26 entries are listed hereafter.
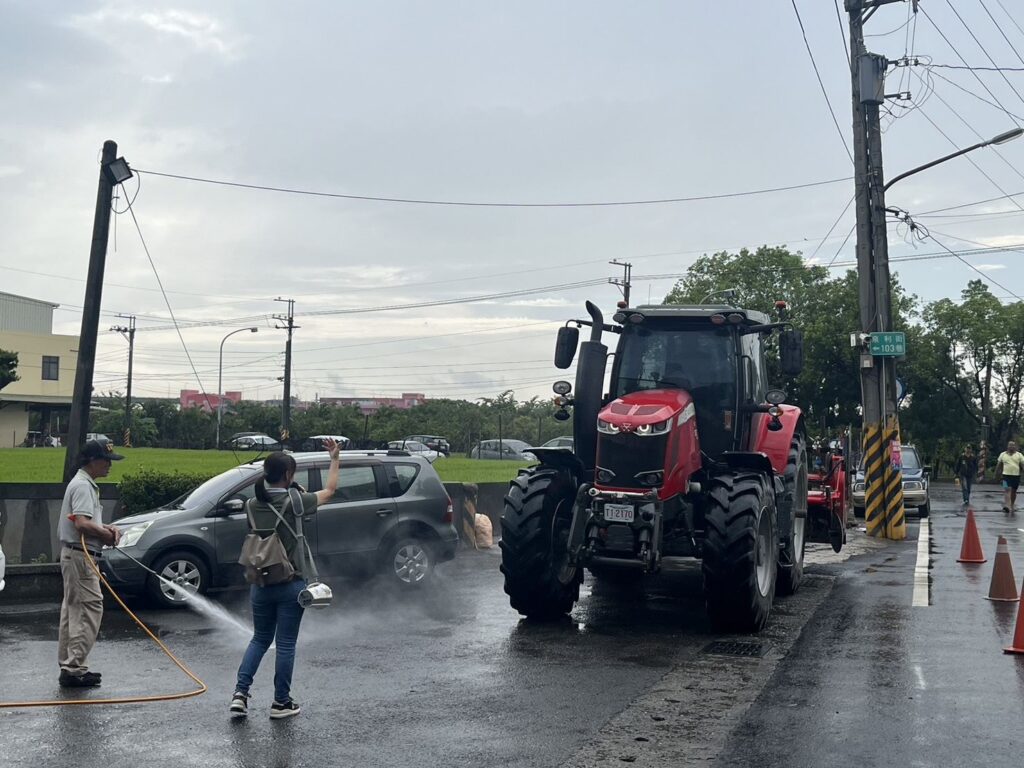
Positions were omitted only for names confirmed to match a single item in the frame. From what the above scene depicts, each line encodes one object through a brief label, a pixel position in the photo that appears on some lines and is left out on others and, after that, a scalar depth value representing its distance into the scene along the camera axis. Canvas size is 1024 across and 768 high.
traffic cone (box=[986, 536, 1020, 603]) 12.30
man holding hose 8.34
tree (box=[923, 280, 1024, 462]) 61.62
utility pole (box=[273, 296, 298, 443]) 63.84
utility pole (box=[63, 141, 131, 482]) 15.39
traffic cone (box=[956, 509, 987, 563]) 16.14
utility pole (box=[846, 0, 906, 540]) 21.86
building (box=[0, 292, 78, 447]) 82.06
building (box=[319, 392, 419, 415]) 139.46
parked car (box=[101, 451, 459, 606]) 12.33
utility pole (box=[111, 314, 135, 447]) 80.16
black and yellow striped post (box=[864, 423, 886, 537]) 21.56
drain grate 9.42
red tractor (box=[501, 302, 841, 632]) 10.27
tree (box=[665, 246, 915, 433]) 54.88
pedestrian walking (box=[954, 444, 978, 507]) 31.25
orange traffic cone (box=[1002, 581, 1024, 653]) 9.27
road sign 21.53
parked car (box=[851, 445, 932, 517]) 27.02
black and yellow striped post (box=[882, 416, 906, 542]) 21.30
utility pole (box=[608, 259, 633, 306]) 66.62
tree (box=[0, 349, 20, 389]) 53.05
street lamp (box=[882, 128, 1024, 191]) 21.59
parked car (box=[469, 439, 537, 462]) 63.22
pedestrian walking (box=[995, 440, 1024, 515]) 27.67
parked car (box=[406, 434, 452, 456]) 54.96
